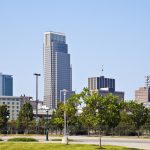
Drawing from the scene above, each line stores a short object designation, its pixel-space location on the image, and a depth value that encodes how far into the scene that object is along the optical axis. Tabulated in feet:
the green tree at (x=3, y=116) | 340.55
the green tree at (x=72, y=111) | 158.72
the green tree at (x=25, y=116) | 362.74
